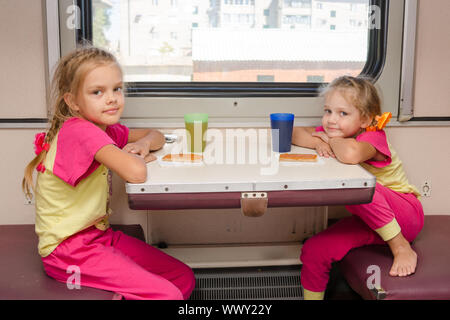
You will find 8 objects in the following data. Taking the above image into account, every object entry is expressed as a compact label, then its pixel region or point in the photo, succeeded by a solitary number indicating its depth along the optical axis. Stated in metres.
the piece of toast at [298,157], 1.47
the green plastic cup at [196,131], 1.58
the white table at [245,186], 1.21
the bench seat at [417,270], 1.44
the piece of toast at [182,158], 1.45
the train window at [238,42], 2.06
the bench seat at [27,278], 1.33
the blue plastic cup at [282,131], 1.62
